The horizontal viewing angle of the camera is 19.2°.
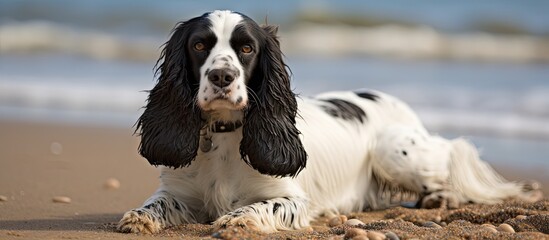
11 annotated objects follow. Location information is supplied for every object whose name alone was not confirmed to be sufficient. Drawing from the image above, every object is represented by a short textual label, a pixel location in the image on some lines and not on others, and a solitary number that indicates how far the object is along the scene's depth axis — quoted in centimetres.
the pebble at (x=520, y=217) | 927
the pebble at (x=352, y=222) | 942
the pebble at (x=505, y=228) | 867
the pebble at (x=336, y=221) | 1008
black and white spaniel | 891
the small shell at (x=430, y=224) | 930
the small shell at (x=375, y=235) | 784
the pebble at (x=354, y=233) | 793
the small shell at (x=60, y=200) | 1095
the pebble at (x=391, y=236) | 797
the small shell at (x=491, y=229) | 829
